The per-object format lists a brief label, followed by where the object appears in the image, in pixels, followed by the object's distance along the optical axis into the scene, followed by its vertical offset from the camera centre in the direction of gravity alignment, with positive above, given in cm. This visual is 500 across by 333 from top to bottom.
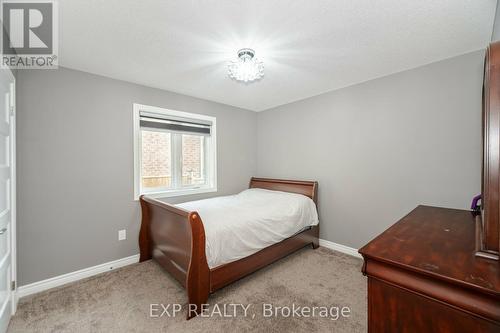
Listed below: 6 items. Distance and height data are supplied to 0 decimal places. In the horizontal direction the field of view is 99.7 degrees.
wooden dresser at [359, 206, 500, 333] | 69 -45
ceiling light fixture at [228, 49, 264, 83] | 194 +91
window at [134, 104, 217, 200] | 287 +19
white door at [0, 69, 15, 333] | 157 -26
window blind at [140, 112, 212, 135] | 289 +62
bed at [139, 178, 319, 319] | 179 -75
